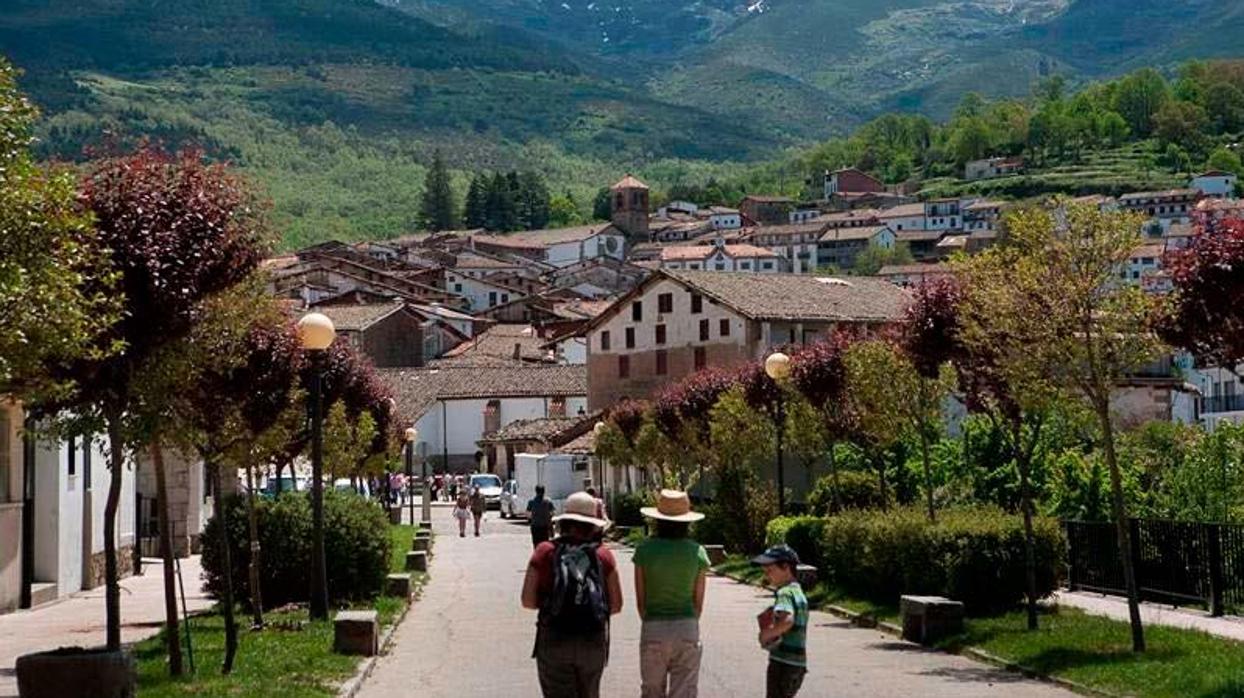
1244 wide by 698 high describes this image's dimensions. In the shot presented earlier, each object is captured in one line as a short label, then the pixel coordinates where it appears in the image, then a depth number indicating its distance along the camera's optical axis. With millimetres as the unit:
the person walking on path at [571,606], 11094
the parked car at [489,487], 75812
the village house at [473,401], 93625
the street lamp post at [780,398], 29469
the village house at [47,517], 25859
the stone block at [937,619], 20156
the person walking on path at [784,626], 11633
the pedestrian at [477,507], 53812
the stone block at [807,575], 23158
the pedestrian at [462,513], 53812
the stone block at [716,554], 35281
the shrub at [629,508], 51934
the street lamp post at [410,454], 54806
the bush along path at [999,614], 15680
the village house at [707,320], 70875
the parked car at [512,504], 67875
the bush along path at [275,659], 15609
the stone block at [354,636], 18984
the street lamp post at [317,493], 21062
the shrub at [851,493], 36031
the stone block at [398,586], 26859
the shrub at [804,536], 28250
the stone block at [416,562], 33847
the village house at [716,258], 193250
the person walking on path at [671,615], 11648
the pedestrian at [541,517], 32656
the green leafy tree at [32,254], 12016
